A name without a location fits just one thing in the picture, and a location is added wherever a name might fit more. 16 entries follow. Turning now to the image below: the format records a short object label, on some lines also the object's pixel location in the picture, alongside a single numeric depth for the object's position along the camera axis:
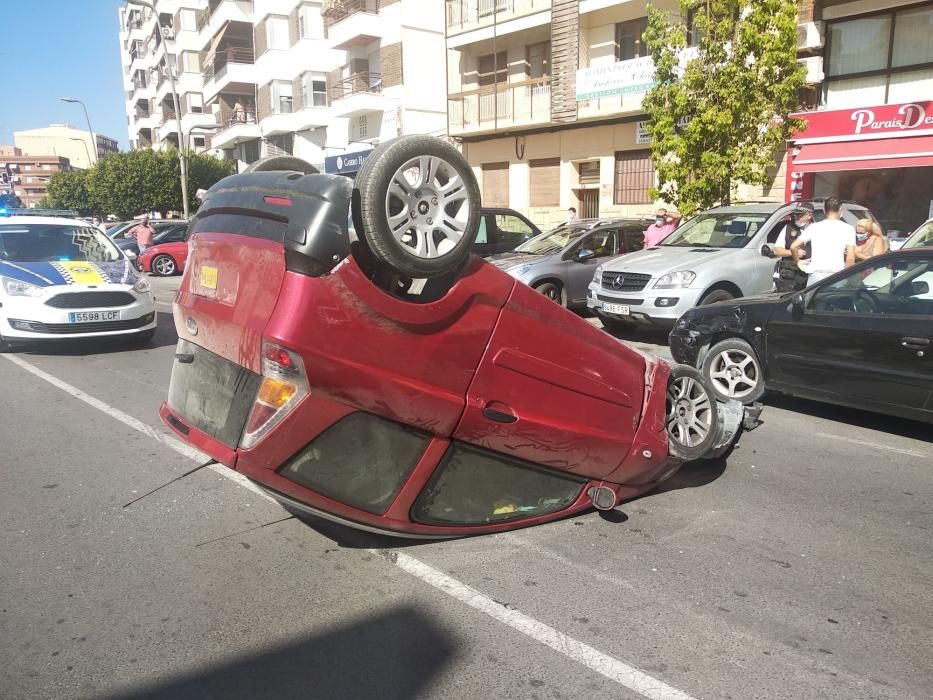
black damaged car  5.30
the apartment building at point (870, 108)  14.71
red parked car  20.19
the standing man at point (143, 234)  19.69
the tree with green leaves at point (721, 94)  12.74
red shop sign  14.38
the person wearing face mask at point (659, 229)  12.10
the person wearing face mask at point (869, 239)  8.50
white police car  8.65
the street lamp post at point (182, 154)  26.74
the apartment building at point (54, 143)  140.62
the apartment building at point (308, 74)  27.81
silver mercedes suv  9.06
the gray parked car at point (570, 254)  11.12
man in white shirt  8.01
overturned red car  2.86
